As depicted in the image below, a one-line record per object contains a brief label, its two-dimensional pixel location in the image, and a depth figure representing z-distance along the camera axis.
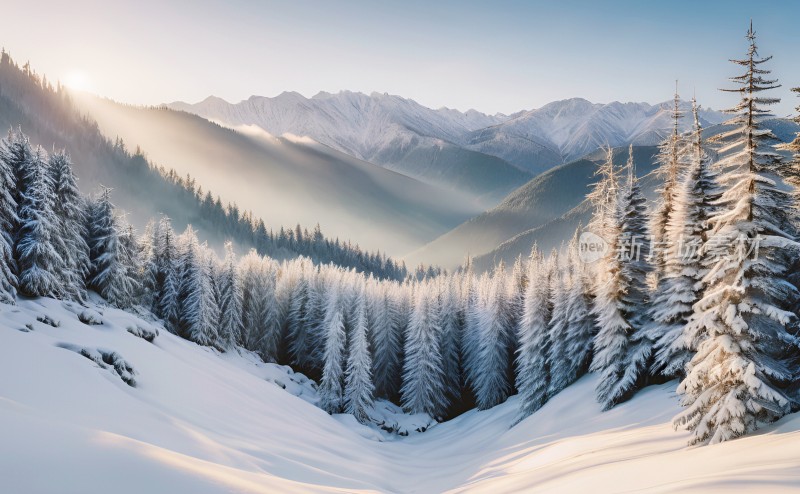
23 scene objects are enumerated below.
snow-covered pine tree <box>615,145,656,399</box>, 27.14
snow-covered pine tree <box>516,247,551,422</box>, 39.78
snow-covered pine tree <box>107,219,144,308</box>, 38.91
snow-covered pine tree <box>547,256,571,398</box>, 37.28
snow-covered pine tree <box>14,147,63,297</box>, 26.53
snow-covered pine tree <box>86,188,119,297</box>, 38.53
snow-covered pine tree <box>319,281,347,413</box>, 50.50
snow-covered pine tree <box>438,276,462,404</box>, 62.44
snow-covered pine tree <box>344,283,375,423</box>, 50.12
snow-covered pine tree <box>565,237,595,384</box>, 34.72
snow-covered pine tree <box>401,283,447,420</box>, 55.62
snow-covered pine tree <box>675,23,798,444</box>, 13.56
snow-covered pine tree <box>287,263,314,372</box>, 65.94
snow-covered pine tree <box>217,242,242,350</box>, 52.47
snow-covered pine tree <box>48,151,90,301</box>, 30.84
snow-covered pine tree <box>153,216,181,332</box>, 48.06
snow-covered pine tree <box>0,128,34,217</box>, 29.20
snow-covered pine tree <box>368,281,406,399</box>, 62.56
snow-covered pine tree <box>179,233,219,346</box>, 47.00
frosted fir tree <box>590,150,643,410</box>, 26.52
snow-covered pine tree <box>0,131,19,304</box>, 23.02
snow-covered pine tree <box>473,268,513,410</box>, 53.84
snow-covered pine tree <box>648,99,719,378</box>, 22.05
